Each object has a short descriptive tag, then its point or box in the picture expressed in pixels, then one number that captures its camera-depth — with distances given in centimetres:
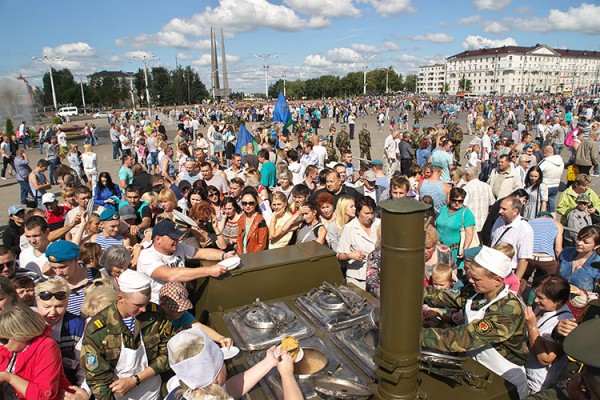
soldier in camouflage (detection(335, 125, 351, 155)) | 1502
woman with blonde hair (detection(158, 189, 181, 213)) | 603
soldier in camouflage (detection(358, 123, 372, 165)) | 1590
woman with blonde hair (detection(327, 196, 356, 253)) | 512
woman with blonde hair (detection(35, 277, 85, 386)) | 301
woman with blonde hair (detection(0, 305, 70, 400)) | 253
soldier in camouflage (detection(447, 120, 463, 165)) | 1550
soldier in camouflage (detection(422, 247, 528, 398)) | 245
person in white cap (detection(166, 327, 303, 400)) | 204
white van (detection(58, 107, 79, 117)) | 6069
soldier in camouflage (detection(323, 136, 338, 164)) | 1309
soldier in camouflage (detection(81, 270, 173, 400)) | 258
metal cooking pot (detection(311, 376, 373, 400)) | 228
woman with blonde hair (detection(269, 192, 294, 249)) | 537
